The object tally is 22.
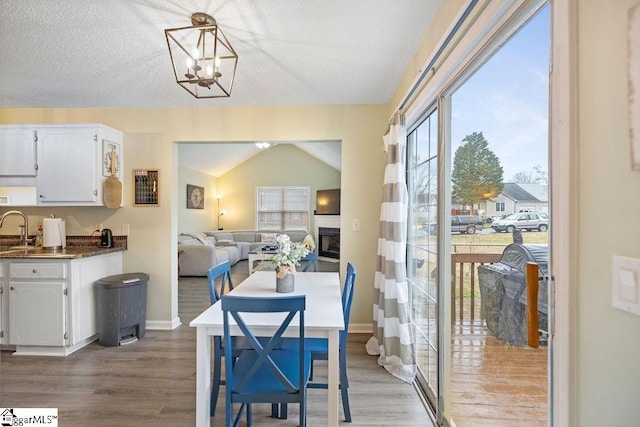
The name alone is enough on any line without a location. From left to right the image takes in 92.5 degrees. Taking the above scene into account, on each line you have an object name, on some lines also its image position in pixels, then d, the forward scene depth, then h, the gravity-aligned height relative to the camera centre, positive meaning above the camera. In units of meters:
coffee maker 3.30 -0.28
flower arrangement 2.02 -0.29
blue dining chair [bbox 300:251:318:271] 2.86 -0.43
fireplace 8.74 -0.84
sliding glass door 2.10 -0.26
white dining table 1.53 -0.60
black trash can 2.93 -0.93
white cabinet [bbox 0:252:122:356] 2.74 -0.83
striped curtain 2.40 -0.47
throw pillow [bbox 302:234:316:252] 7.54 -0.69
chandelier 1.78 +1.19
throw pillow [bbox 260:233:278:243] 8.48 -0.68
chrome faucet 3.29 -0.21
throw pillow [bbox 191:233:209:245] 6.70 -0.56
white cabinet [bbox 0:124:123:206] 3.09 +0.52
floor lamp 9.74 -0.10
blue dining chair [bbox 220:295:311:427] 1.38 -0.76
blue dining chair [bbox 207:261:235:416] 1.90 -0.88
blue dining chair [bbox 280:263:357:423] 1.87 -0.85
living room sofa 6.17 -0.78
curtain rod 1.33 +0.89
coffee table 6.44 -0.91
